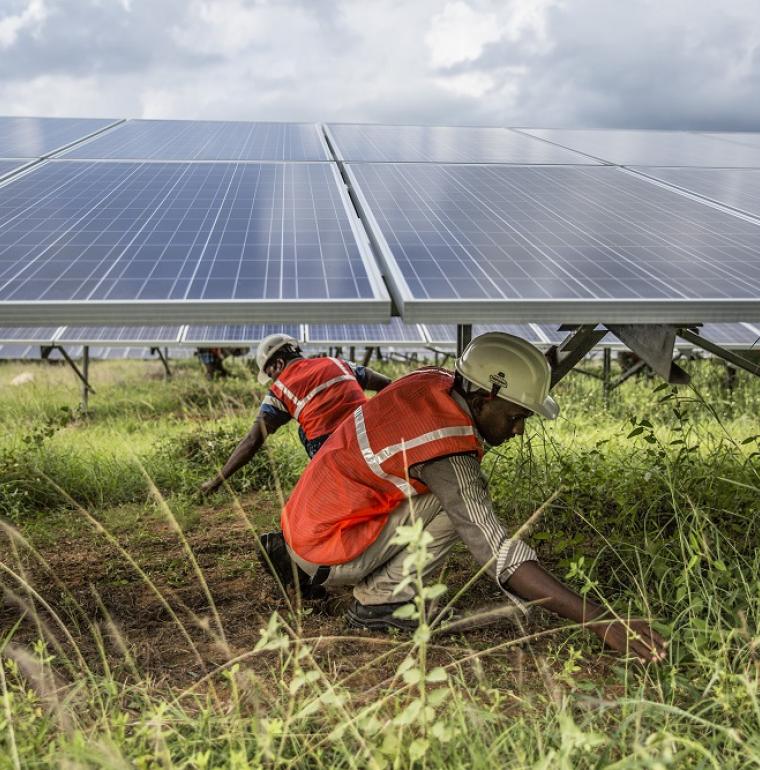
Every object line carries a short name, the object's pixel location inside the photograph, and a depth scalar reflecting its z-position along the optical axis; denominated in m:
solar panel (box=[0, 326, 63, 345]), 10.76
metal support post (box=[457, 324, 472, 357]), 5.07
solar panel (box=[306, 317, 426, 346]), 11.08
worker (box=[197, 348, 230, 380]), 15.42
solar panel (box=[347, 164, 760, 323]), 3.12
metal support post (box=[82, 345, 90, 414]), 10.73
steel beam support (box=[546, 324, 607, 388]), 4.28
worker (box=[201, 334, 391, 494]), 5.34
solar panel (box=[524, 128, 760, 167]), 6.87
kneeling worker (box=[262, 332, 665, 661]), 3.19
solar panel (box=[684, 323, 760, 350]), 10.30
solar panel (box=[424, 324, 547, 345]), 11.11
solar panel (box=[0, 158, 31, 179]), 5.35
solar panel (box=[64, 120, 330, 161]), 6.31
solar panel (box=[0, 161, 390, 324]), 3.02
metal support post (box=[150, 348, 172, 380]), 13.85
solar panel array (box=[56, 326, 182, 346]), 11.14
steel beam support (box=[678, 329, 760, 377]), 4.31
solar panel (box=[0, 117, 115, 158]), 6.48
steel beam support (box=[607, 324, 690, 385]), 3.89
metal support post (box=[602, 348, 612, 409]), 10.83
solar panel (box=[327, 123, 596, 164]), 6.47
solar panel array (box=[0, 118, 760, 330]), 3.07
